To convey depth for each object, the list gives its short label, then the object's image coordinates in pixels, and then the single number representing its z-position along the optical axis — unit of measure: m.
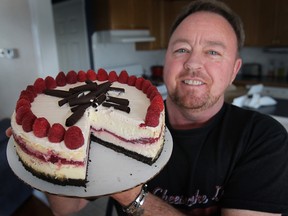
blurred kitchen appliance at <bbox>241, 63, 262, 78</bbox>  4.09
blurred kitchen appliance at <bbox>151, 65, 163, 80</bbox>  4.59
